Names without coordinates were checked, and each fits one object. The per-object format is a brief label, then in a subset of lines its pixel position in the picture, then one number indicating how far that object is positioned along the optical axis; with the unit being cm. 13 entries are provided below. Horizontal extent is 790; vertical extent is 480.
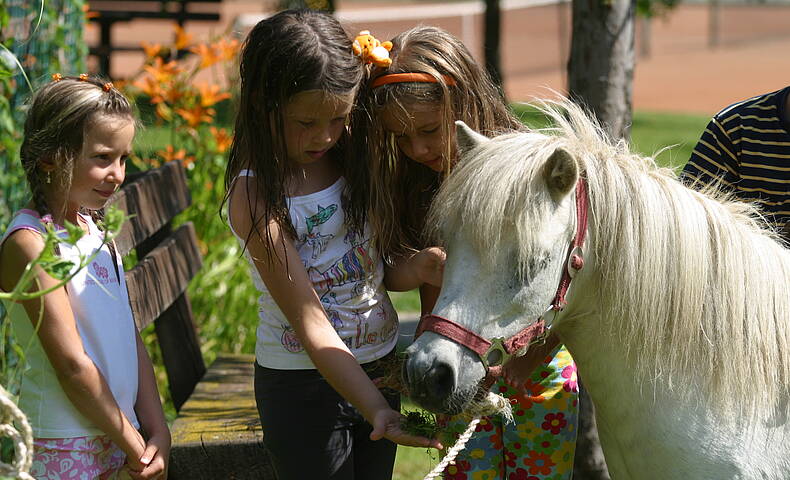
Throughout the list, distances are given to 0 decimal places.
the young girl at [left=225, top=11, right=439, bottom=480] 449
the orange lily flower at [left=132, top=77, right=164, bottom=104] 986
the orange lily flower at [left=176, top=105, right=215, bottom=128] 1005
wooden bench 615
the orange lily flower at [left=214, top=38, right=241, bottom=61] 1030
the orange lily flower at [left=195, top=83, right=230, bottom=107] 976
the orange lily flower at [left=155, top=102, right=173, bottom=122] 994
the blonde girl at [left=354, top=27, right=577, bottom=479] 485
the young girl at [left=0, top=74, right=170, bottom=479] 424
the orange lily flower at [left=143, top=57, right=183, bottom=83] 973
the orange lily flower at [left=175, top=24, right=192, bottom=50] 986
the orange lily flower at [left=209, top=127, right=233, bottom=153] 1003
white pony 392
